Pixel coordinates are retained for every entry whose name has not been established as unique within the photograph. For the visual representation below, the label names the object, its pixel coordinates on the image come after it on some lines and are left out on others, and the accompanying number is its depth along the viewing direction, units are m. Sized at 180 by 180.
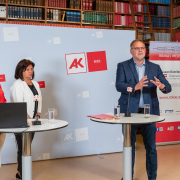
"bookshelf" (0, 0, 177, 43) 5.39
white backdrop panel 3.47
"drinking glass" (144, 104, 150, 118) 2.41
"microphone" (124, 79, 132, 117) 2.46
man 2.67
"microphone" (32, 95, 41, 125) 2.23
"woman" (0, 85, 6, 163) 2.48
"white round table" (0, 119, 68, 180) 2.17
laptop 2.04
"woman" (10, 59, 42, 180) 2.79
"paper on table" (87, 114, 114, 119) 2.48
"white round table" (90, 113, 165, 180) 2.35
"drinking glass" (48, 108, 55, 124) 2.33
